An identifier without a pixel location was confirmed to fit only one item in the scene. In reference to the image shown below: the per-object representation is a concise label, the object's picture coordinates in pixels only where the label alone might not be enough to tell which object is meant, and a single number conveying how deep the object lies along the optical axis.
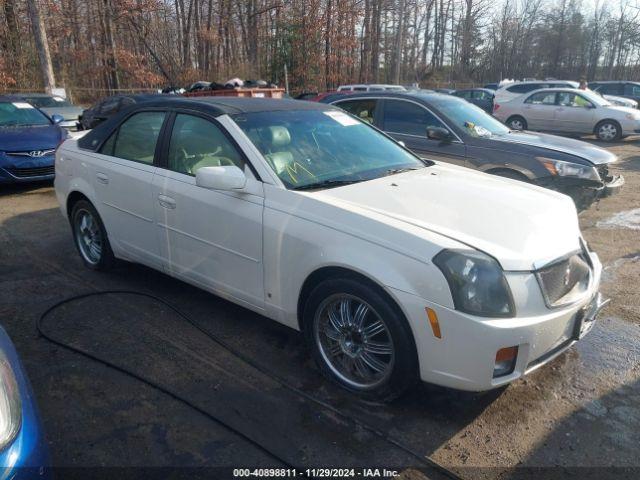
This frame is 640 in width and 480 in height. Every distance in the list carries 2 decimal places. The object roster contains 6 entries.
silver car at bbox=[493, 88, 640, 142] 14.99
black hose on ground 2.62
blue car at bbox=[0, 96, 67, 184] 8.35
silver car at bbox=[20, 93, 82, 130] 16.22
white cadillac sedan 2.64
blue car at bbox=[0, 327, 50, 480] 1.78
